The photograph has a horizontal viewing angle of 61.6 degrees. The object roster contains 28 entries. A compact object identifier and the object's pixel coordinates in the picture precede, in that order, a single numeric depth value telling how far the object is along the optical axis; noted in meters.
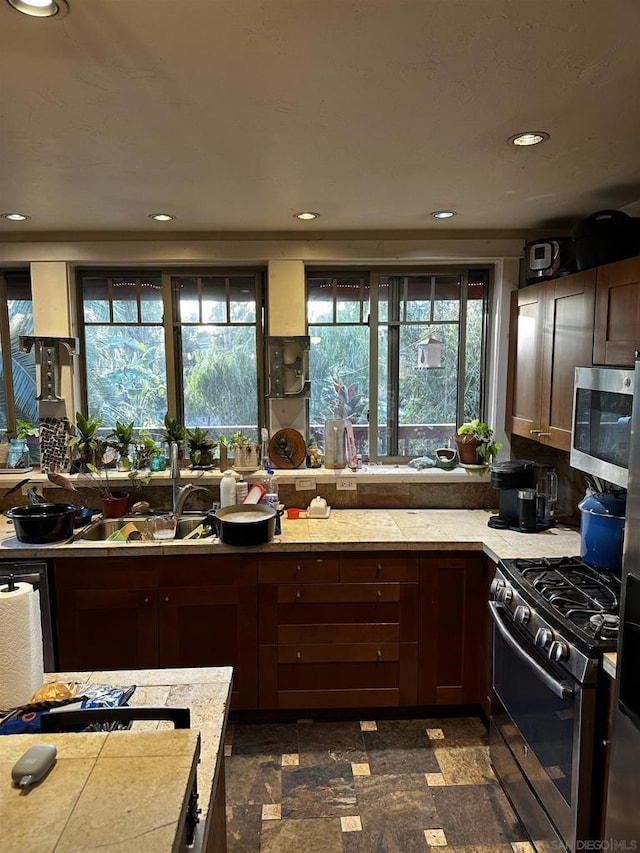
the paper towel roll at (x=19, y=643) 1.09
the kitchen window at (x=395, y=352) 3.30
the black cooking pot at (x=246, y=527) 2.53
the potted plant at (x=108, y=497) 2.96
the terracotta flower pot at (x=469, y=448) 3.18
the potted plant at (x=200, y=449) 3.17
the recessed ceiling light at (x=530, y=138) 1.75
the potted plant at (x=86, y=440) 3.09
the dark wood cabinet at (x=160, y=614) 2.56
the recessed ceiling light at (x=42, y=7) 1.13
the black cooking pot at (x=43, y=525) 2.52
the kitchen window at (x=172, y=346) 3.29
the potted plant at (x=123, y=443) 3.13
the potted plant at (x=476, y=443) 3.14
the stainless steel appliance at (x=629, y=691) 1.38
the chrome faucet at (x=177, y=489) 2.87
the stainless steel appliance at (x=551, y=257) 2.74
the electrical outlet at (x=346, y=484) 3.15
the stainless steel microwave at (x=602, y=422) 1.76
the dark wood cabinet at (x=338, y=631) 2.58
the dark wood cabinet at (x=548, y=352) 2.33
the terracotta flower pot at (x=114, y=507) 2.96
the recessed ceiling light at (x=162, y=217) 2.70
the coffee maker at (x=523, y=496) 2.64
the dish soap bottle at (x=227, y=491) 2.84
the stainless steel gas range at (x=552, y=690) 1.58
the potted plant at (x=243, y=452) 3.16
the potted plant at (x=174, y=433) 3.12
